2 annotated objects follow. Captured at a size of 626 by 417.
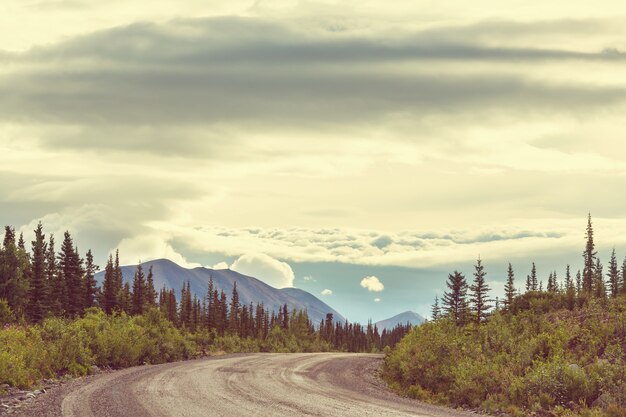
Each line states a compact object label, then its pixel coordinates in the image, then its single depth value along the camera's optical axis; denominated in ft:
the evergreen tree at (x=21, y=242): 313.05
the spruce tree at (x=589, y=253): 266.22
